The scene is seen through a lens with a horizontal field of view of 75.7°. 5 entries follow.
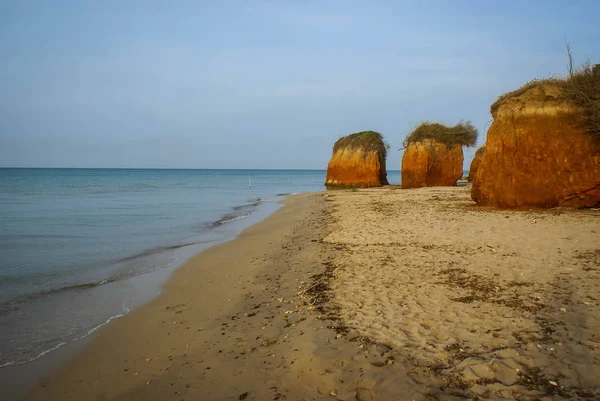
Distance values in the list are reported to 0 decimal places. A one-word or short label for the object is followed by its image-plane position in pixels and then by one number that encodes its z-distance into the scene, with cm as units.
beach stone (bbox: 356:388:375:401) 329
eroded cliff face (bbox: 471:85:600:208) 1207
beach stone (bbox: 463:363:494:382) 342
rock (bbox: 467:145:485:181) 3250
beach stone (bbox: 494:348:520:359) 373
